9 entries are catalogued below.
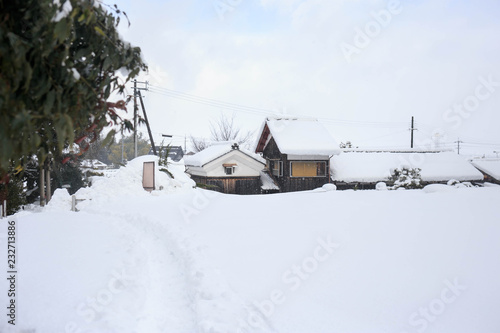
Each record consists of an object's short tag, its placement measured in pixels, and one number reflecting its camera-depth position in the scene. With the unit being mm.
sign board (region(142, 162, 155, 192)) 14906
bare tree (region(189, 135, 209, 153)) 41969
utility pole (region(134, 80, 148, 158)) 22791
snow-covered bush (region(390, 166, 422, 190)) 14008
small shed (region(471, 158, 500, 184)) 23234
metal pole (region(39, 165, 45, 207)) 14750
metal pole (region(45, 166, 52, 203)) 16220
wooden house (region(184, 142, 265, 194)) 21219
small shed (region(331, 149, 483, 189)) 20344
